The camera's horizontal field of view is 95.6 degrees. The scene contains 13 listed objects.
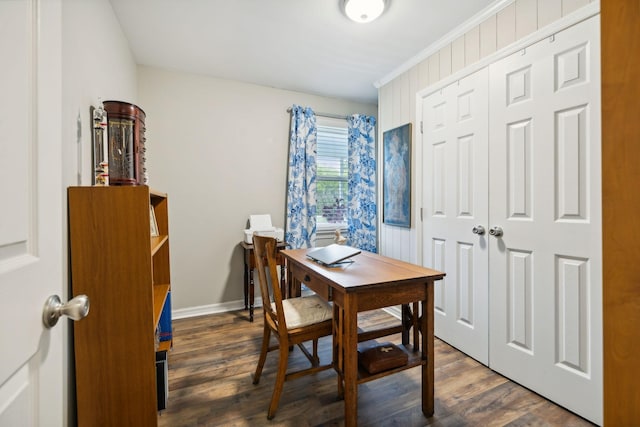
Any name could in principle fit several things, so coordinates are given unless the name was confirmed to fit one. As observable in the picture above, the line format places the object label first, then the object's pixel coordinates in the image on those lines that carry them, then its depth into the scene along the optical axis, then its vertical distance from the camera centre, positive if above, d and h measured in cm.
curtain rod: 352 +120
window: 363 +50
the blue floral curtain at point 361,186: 362 +33
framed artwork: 283 +37
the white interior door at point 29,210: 50 +1
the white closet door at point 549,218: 153 -4
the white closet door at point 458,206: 210 +5
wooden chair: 156 -61
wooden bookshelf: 122 -40
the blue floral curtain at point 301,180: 332 +38
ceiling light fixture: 188 +136
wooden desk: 138 -44
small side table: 282 -62
